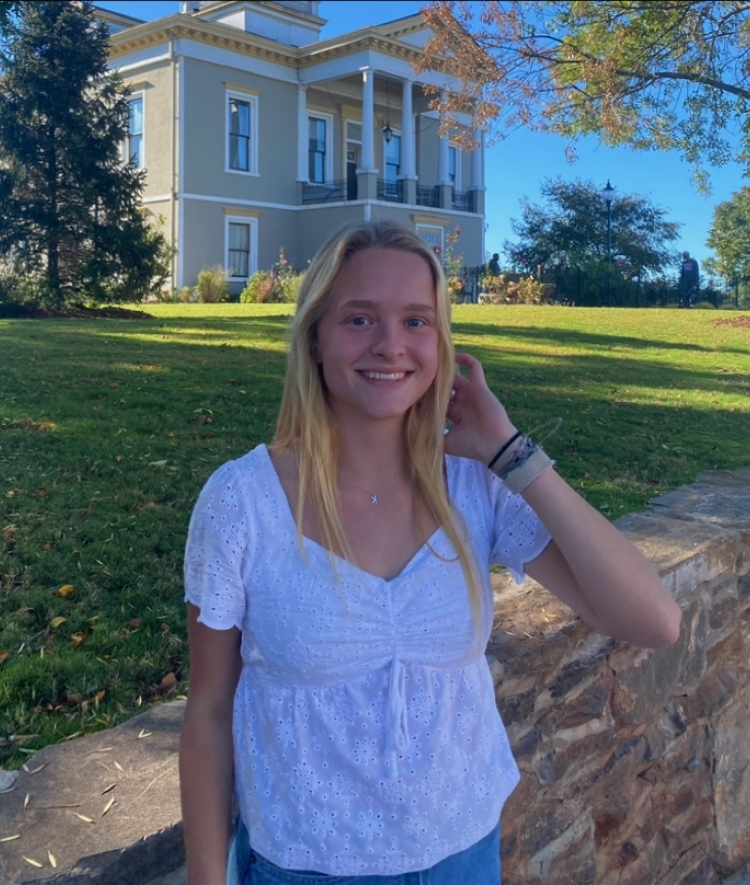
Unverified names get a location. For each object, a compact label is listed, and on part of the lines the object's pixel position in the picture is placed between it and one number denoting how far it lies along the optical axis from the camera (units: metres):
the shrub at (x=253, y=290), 21.58
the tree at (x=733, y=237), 32.69
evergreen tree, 16.69
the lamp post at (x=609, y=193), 29.12
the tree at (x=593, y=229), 38.12
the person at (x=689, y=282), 26.97
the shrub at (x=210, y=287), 22.09
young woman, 1.59
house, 25.69
